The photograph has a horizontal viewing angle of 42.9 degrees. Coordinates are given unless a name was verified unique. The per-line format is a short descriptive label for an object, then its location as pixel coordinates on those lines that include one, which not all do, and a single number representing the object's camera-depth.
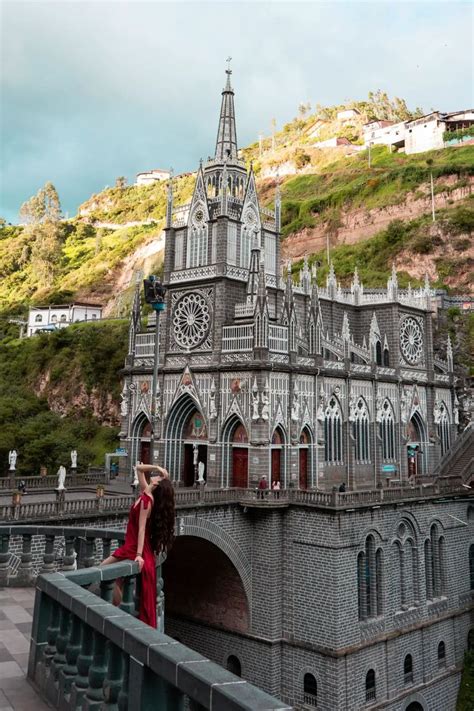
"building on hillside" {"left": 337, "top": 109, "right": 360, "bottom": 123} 131.38
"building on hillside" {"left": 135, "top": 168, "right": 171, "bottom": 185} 149.95
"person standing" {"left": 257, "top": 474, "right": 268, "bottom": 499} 29.84
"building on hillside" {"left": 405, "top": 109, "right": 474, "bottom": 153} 103.31
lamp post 23.84
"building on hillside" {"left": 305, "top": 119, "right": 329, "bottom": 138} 137.75
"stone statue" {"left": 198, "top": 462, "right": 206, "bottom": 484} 30.05
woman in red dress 6.82
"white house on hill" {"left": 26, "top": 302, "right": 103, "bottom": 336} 85.25
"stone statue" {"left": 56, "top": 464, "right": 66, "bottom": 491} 23.44
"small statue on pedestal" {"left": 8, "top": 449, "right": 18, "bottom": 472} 29.13
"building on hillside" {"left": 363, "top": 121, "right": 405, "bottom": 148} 111.12
